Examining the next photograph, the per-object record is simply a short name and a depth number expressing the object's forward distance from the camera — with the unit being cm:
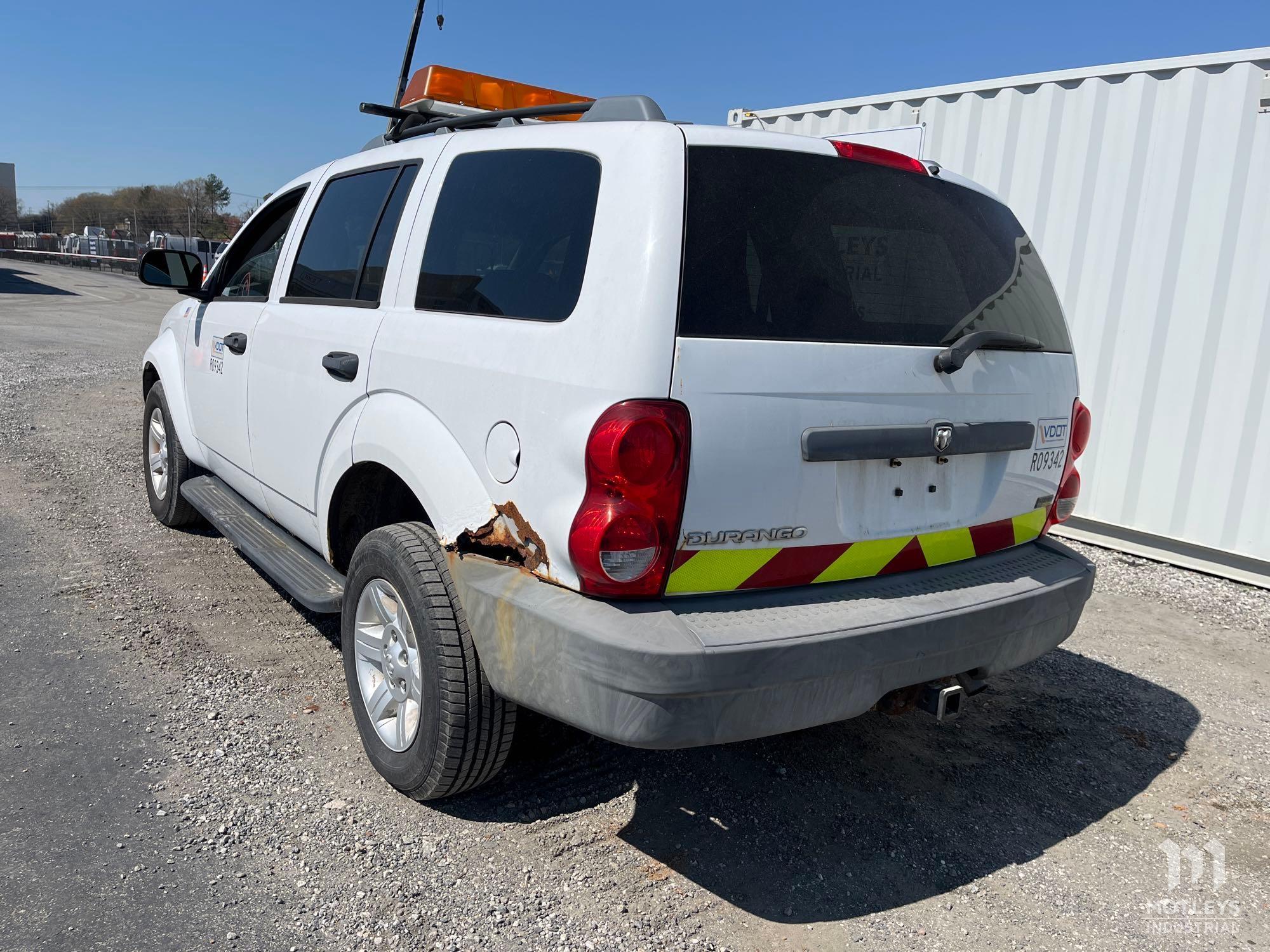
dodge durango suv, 224
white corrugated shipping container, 575
